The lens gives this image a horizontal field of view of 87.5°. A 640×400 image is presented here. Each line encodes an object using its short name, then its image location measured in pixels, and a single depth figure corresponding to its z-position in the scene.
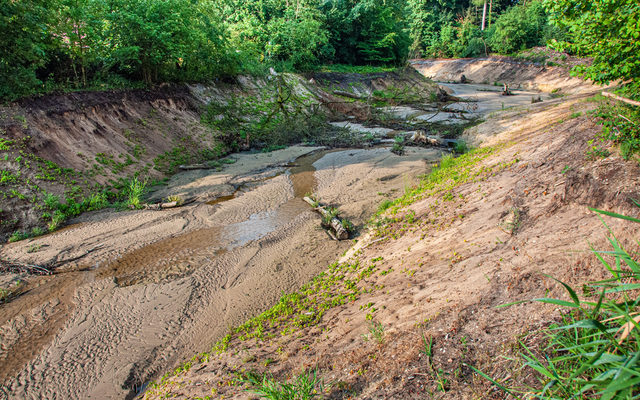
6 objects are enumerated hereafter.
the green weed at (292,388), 2.99
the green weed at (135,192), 9.41
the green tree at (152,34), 12.59
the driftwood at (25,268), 6.56
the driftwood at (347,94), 23.30
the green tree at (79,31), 10.70
